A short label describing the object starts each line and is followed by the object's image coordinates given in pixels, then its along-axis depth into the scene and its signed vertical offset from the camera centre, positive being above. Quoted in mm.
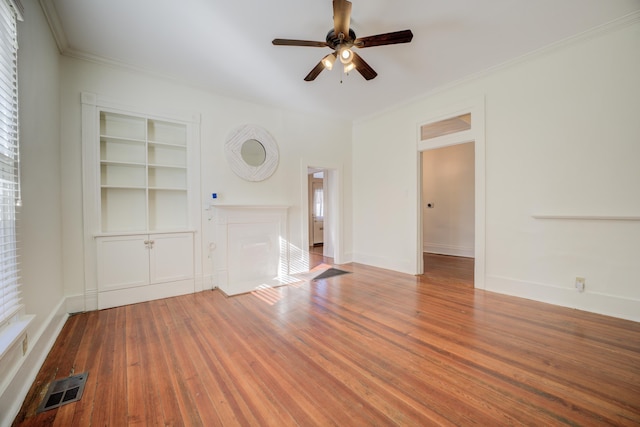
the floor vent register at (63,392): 1561 -1180
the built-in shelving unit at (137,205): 3033 +78
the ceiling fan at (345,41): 2082 +1560
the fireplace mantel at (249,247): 3861 -606
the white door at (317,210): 8258 -12
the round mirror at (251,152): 4047 +962
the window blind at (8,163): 1565 +324
